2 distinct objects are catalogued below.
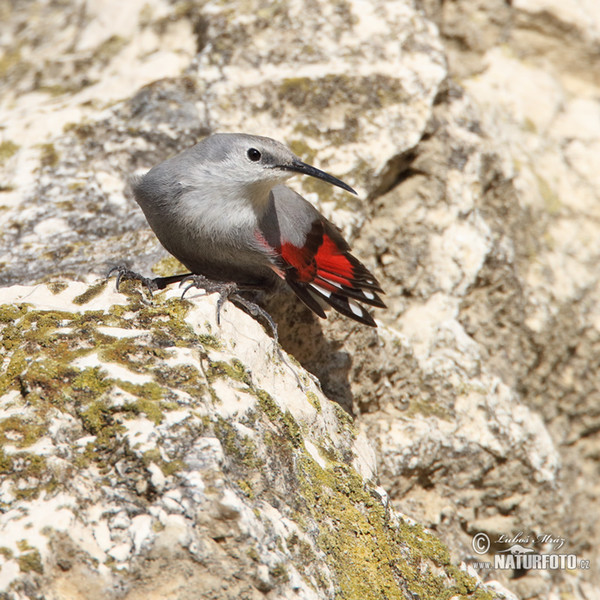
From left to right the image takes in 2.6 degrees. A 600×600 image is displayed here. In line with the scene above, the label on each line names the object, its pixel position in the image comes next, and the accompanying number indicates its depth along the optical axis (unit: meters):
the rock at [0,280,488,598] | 4.65
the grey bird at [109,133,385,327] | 4.75
